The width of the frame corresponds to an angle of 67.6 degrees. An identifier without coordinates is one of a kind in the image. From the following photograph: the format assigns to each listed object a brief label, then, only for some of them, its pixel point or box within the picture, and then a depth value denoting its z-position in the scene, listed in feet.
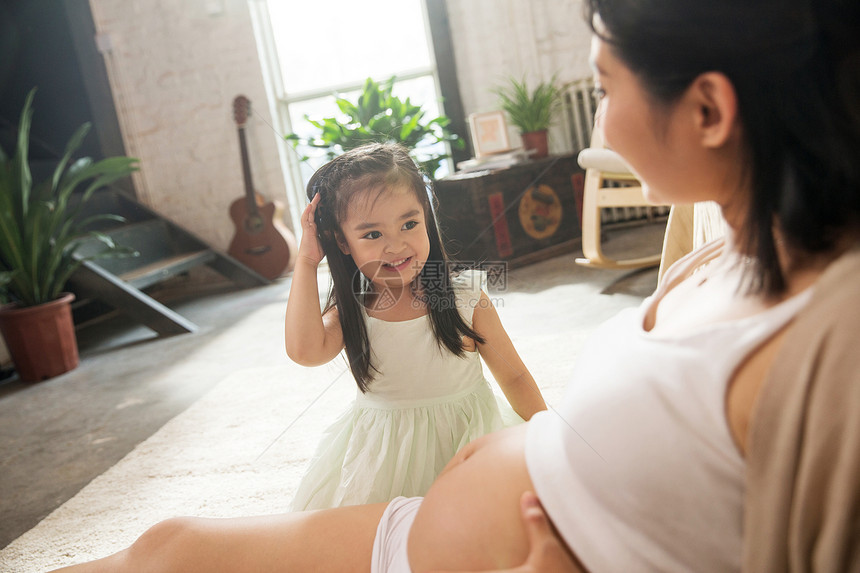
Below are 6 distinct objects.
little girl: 2.65
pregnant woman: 1.15
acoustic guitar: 11.75
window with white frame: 10.01
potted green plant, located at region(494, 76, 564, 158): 10.55
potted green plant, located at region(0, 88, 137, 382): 7.43
